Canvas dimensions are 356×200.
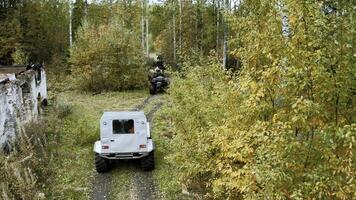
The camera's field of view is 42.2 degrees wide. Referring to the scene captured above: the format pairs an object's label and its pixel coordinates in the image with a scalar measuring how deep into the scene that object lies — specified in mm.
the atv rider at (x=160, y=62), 39388
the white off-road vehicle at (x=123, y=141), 15914
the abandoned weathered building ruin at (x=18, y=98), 16922
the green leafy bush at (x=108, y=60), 31641
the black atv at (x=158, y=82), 31016
